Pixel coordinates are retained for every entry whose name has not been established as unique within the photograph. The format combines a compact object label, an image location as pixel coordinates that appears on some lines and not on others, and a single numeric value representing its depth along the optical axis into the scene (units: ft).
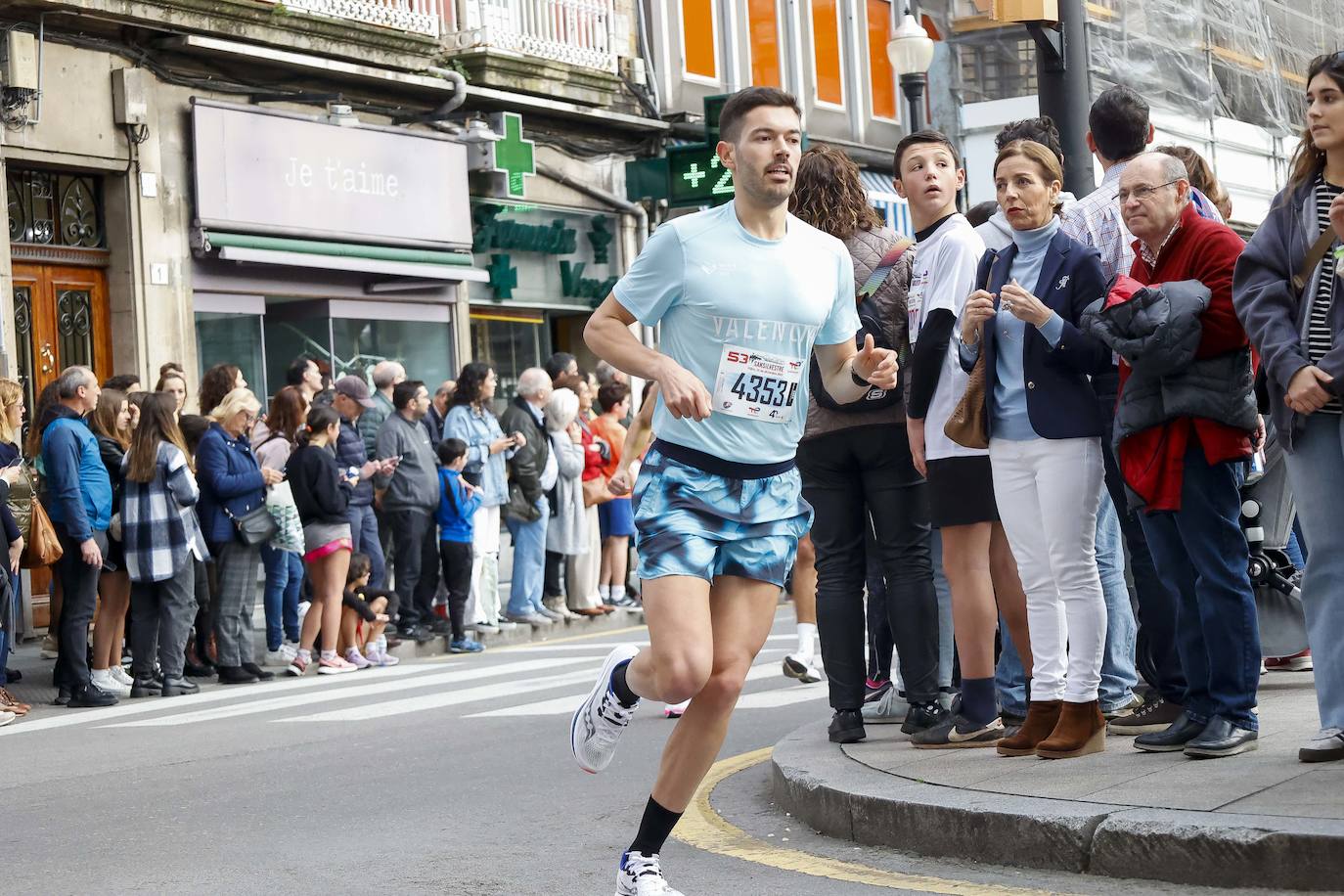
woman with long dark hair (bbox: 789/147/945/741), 24.16
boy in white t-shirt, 22.97
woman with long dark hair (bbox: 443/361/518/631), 49.70
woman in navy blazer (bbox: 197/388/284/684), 41.68
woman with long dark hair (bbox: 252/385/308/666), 43.57
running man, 17.35
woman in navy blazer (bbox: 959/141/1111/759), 21.30
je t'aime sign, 60.44
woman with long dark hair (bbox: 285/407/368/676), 42.91
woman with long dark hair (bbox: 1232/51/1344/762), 19.38
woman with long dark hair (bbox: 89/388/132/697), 40.65
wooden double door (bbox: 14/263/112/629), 54.70
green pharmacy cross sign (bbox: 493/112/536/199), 71.26
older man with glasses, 20.58
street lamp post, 61.05
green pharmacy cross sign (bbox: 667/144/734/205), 60.70
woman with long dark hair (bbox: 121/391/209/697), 39.60
